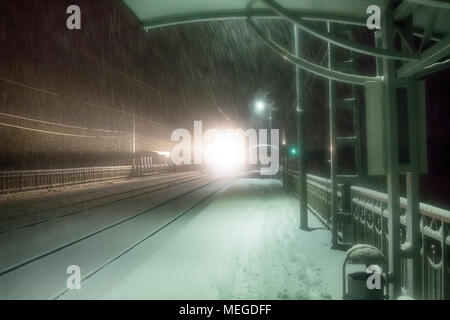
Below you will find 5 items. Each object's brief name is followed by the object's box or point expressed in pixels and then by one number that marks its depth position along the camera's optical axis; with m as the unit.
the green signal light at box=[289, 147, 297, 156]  18.51
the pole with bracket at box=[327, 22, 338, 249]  7.28
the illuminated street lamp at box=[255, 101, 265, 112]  25.15
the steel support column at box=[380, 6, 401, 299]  4.02
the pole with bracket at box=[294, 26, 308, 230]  9.54
